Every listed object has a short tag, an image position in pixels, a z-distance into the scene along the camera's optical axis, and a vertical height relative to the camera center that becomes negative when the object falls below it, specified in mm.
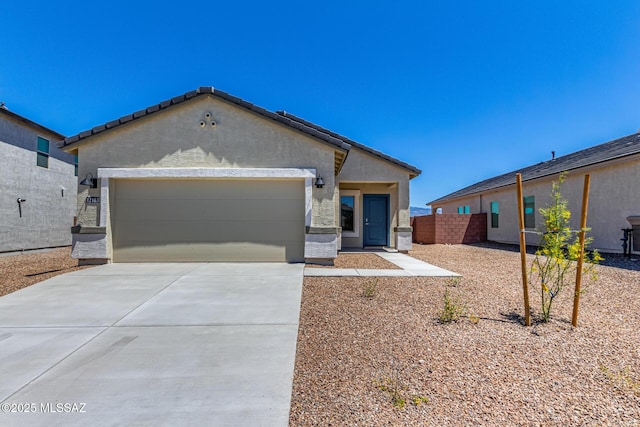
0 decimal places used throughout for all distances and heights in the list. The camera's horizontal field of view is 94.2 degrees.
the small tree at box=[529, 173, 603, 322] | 4184 -217
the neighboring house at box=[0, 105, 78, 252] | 11633 +1376
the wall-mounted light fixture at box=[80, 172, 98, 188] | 8447 +1065
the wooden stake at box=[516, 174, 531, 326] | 4242 -562
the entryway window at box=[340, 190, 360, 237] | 13617 +387
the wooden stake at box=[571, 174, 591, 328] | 4188 -621
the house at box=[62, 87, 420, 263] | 8531 +992
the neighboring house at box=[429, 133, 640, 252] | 11008 +1340
